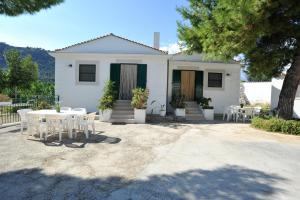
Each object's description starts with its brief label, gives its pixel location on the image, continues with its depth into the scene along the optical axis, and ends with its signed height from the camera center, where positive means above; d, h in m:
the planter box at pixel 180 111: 10.19 -0.77
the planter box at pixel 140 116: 9.08 -0.97
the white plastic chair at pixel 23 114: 6.41 -0.73
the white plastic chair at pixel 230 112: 10.48 -0.76
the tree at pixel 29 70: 17.06 +2.43
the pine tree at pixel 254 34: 6.86 +2.94
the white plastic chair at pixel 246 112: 10.32 -0.71
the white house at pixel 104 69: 10.18 +1.61
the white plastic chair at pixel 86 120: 6.16 -0.88
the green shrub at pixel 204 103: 10.60 -0.25
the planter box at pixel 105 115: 9.08 -0.97
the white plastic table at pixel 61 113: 6.12 -0.65
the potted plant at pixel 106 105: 9.08 -0.45
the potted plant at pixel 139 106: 9.09 -0.46
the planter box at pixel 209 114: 10.46 -0.89
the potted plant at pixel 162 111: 10.15 -0.77
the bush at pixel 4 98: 14.03 -0.37
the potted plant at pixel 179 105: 10.20 -0.42
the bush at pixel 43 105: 8.28 -0.51
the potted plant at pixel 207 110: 10.46 -0.67
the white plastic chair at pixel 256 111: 10.61 -0.65
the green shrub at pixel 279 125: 7.65 -1.08
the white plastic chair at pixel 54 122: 6.07 -0.98
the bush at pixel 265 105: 16.10 -0.42
